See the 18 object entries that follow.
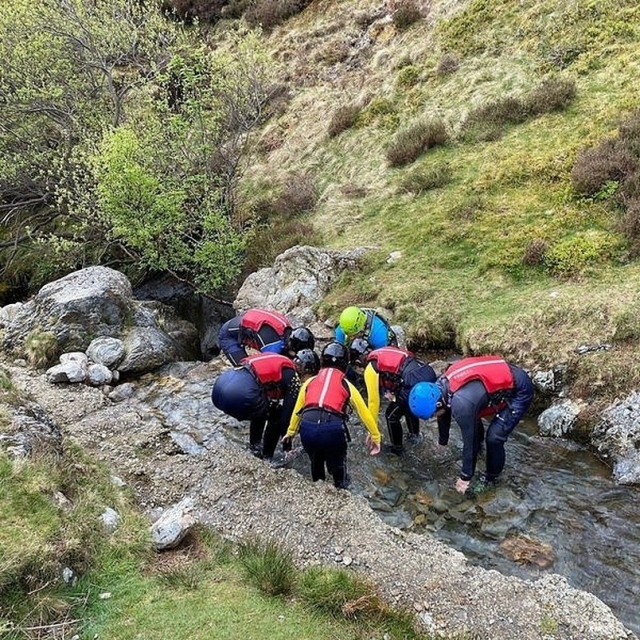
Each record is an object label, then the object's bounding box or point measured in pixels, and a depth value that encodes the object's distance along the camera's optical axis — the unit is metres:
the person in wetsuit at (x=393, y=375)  8.98
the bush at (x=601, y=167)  13.34
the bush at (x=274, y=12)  30.34
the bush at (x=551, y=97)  17.00
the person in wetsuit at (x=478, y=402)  8.07
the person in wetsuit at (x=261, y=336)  10.31
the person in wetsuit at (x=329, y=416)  8.05
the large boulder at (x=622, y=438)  8.35
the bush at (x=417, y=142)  18.84
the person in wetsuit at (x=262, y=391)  8.89
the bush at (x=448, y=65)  21.50
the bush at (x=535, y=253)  12.84
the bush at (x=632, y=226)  11.74
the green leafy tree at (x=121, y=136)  16.72
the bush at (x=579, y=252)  12.09
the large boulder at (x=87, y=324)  13.85
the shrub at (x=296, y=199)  19.84
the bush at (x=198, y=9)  33.22
